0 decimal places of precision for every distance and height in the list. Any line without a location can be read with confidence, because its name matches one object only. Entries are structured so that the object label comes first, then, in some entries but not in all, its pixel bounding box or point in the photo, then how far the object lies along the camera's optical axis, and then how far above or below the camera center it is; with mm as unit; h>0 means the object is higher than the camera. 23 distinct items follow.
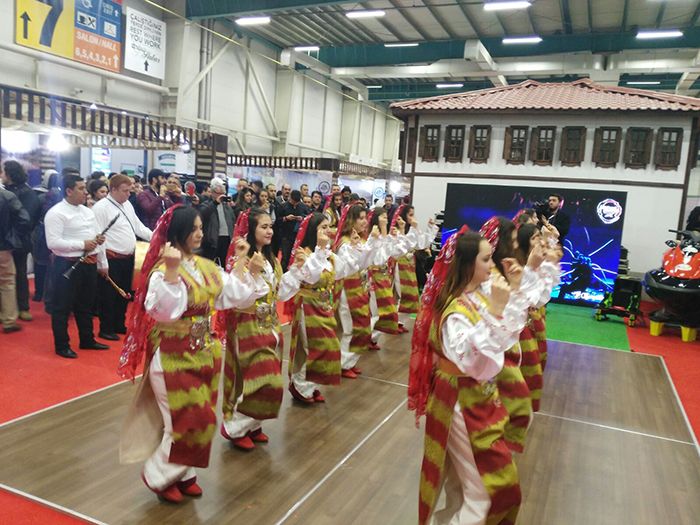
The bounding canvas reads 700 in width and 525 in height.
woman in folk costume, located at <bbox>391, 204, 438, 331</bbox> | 6496 -864
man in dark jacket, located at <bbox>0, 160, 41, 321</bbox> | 5605 -408
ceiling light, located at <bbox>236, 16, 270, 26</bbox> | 11855 +3547
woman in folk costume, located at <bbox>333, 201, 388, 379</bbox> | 4734 -839
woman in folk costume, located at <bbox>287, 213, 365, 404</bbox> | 4043 -943
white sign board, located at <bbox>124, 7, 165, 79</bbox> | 11273 +2792
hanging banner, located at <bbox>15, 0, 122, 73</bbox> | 9281 +2528
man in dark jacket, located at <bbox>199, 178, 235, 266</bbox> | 6926 -446
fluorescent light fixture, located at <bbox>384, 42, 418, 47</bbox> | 14000 +3909
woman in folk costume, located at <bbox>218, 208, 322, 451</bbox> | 3266 -923
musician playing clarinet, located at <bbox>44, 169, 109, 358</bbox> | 4820 -671
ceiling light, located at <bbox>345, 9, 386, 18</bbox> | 11148 +3636
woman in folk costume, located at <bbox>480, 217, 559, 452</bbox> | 3027 -758
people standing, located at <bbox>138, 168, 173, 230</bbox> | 6727 -255
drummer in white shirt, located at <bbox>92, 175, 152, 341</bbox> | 5262 -657
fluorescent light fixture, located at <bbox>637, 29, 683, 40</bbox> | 11456 +3828
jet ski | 7137 -760
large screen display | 9242 -394
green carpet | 7015 -1486
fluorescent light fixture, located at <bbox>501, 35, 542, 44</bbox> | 12625 +3881
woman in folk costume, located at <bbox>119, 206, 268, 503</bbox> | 2674 -830
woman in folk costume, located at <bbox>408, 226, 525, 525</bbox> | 2098 -719
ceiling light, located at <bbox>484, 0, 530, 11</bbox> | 9914 +3608
